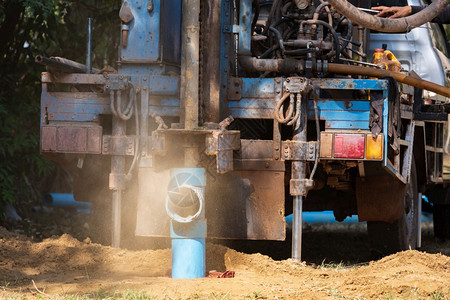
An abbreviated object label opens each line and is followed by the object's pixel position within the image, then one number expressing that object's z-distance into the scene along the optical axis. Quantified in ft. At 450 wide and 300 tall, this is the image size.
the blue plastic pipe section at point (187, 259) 39.99
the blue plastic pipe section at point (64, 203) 83.56
